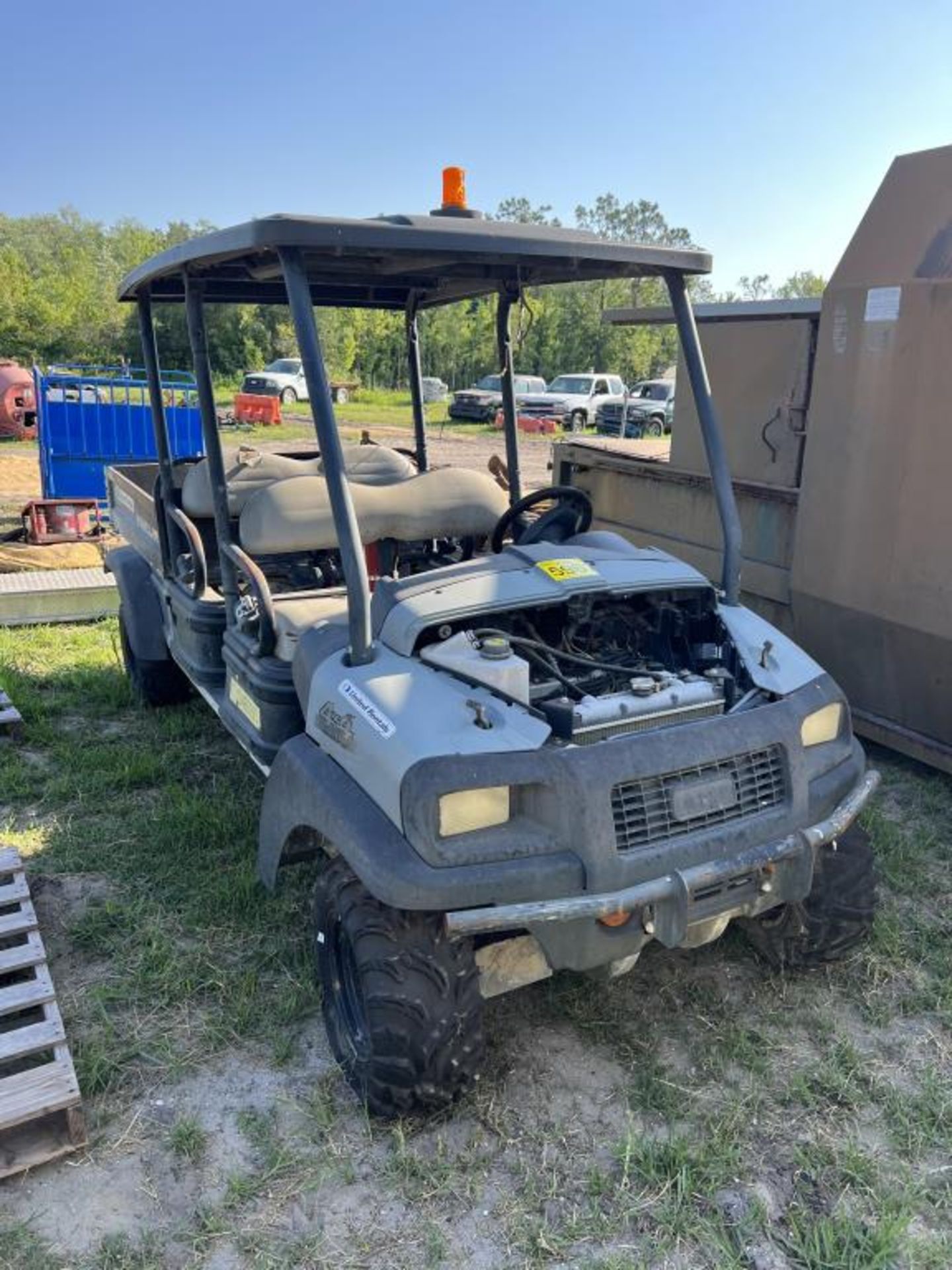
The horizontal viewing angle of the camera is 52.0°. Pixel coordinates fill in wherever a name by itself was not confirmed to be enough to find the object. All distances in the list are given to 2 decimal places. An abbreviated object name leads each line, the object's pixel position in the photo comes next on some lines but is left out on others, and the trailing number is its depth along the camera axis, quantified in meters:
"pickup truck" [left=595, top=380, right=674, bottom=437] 21.62
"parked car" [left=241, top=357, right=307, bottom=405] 25.70
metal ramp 6.67
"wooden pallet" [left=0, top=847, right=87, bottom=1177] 2.33
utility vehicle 2.26
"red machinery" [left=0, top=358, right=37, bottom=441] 18.33
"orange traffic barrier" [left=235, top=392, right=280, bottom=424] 22.30
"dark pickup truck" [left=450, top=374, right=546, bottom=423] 25.75
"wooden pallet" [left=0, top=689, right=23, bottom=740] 4.73
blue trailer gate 10.46
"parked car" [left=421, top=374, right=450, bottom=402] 20.34
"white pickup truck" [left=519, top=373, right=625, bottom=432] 23.89
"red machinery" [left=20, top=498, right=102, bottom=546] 9.25
